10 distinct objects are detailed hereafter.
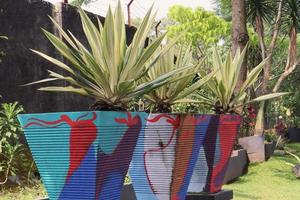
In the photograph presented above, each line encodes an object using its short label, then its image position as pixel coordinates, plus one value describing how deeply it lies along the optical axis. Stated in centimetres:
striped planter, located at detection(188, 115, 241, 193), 501
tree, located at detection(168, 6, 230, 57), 2128
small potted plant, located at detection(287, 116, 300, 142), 2367
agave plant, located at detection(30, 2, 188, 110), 337
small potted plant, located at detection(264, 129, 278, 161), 1118
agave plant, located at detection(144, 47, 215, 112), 434
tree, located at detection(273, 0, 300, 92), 1547
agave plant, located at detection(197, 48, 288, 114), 554
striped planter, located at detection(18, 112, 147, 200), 308
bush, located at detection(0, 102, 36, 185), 548
